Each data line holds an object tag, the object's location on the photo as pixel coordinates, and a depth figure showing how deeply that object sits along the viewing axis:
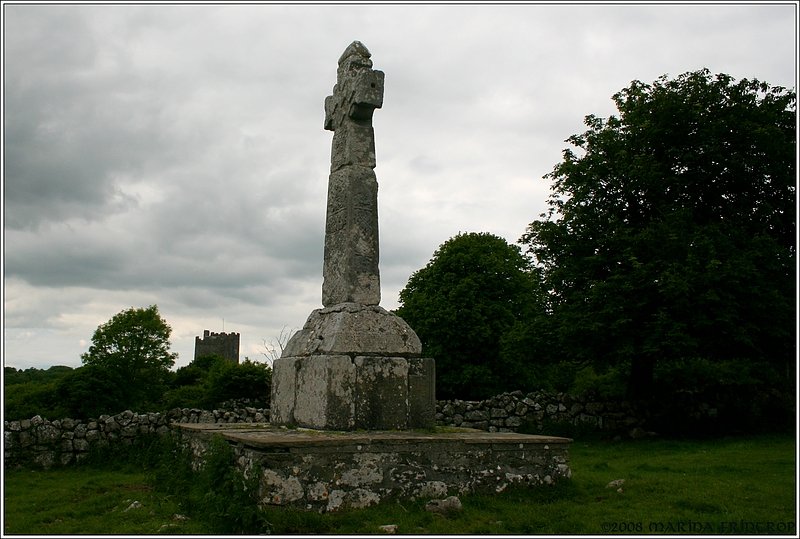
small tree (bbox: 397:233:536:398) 31.30
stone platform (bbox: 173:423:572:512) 7.38
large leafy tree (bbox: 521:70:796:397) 16.98
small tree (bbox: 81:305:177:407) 34.09
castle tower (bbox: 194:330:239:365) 56.38
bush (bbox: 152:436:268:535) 7.01
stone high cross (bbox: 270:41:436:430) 8.94
